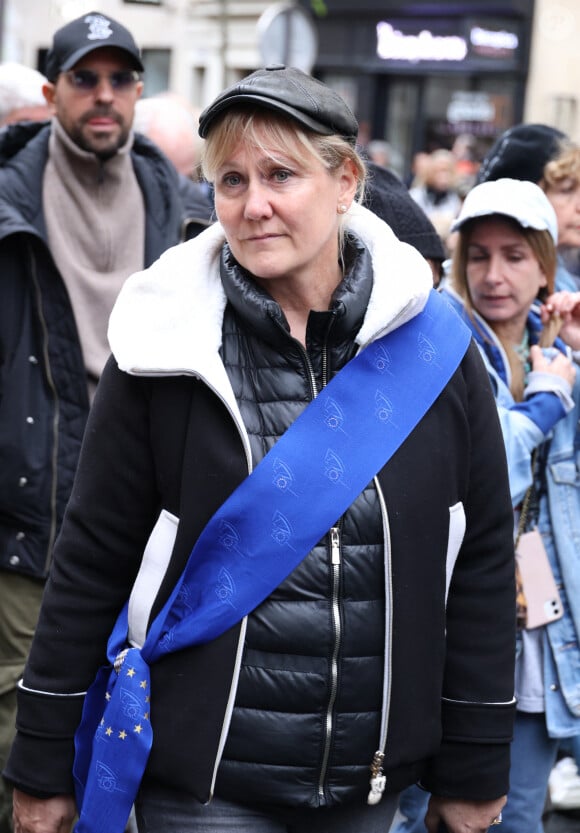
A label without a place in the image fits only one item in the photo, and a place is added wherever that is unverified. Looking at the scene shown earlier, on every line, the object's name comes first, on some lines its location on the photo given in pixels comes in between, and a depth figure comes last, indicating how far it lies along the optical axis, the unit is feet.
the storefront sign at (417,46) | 81.25
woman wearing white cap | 12.52
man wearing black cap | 14.29
